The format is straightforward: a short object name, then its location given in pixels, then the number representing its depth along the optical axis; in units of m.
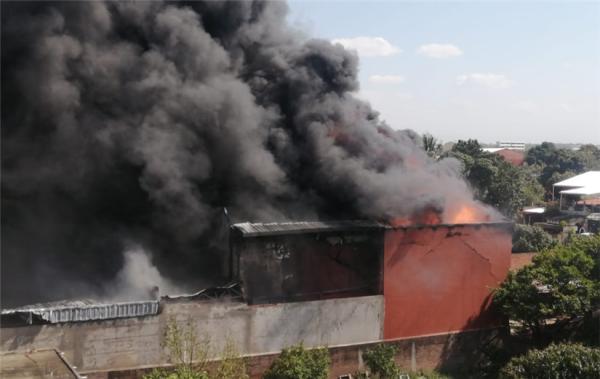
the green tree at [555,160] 66.69
